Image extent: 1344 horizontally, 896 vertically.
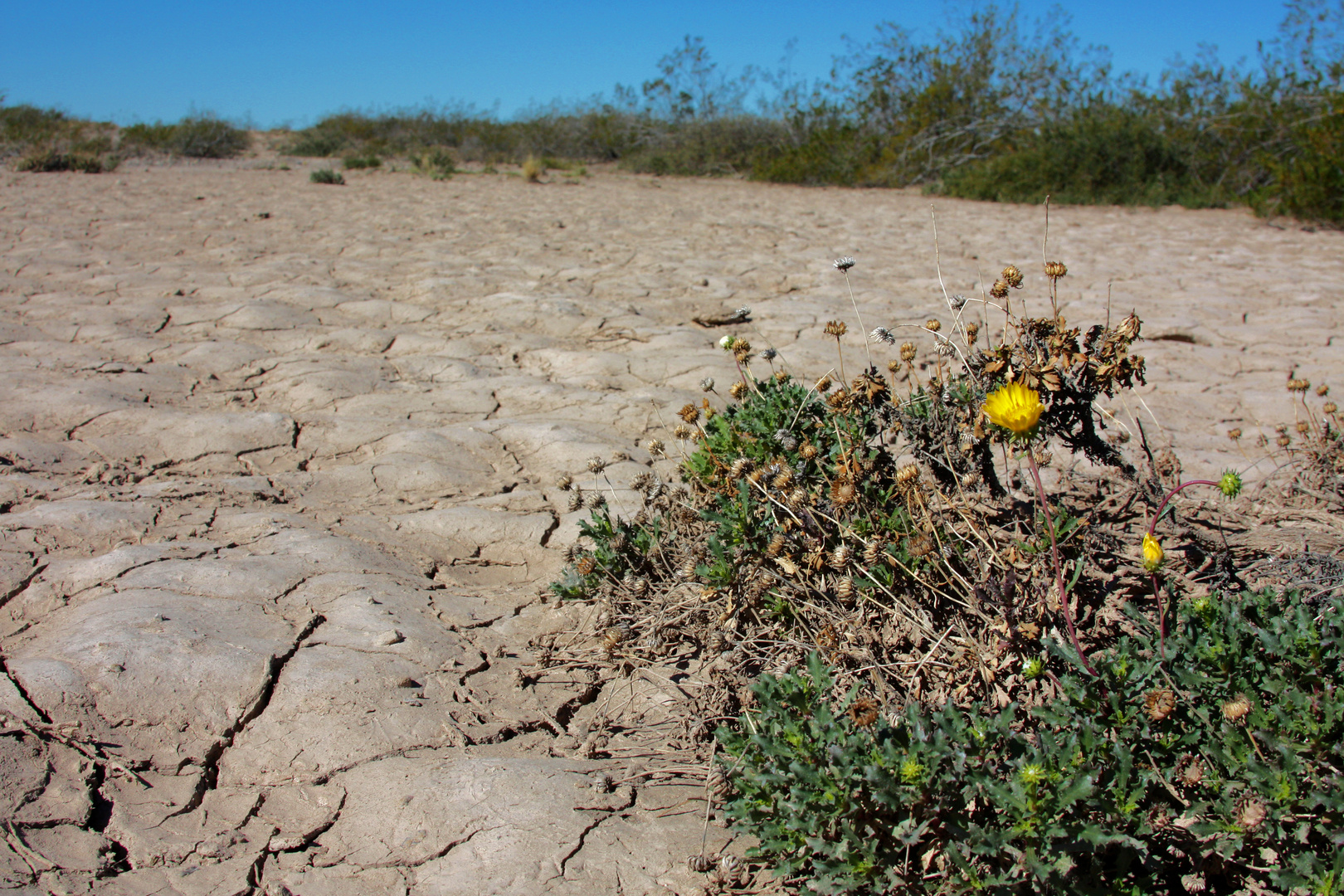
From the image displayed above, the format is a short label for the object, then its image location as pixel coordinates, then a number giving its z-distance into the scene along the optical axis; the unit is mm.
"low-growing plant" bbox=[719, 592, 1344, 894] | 1366
